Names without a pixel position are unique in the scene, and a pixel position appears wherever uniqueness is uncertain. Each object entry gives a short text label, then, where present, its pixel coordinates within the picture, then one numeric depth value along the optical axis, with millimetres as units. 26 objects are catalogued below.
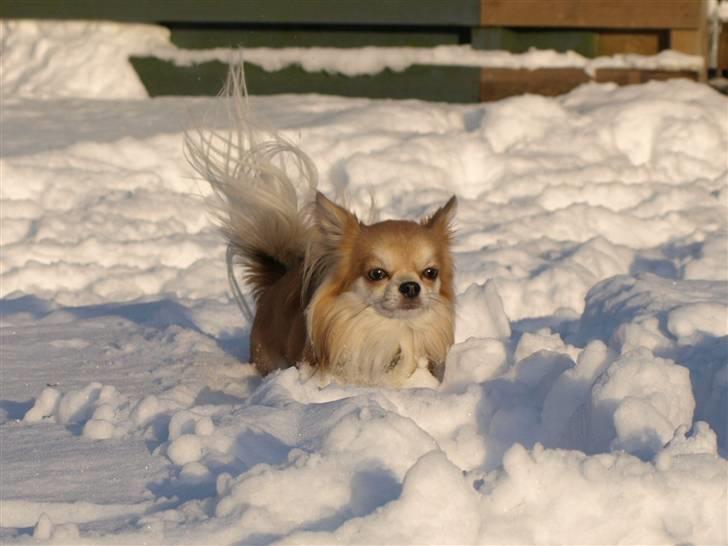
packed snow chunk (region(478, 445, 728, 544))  2676
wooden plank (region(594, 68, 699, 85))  8766
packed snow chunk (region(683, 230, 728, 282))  5941
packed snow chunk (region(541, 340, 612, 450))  3436
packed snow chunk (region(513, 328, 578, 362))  4395
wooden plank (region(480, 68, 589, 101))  8742
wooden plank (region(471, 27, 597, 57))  8758
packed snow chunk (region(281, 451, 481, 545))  2539
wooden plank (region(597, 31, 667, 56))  8930
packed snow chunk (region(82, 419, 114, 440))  3369
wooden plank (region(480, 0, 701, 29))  8625
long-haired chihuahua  4293
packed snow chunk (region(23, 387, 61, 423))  3648
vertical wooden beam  8781
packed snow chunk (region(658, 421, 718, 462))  3008
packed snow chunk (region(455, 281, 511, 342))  4910
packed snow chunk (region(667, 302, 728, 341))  4273
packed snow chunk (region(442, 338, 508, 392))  4312
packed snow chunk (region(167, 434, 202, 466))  3045
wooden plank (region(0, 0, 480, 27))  8750
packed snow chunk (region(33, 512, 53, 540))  2549
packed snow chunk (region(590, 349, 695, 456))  3158
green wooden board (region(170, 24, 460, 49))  9047
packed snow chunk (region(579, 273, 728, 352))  4285
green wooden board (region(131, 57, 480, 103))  8898
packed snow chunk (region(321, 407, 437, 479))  2883
